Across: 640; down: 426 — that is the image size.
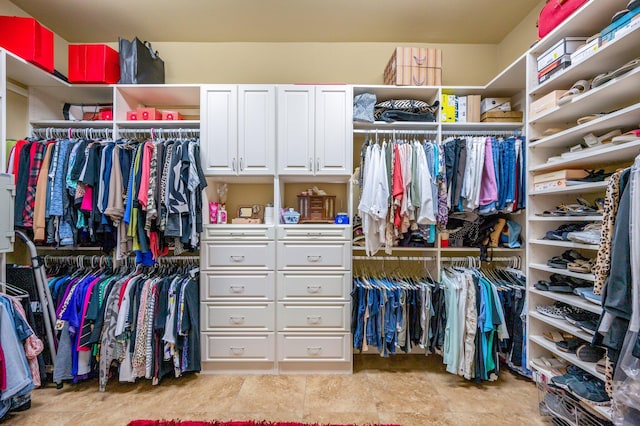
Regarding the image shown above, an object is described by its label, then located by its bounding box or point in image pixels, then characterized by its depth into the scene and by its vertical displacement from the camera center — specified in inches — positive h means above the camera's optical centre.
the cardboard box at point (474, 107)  103.6 +38.1
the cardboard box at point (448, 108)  102.9 +37.5
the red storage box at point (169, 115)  102.9 +34.8
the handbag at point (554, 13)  68.3 +49.4
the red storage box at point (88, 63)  98.0 +50.5
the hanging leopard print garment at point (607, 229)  54.5 -2.7
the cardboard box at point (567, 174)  69.6 +9.8
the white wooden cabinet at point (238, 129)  96.8 +28.1
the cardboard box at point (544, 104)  71.7 +28.5
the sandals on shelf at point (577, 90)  66.7 +28.7
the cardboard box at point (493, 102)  102.7 +39.5
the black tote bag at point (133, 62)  99.7 +52.2
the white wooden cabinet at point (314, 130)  97.0 +28.0
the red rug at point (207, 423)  70.4 -50.9
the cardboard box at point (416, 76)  100.6 +47.8
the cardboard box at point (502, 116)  101.3 +34.1
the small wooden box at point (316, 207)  107.9 +2.6
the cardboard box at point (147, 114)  100.9 +34.4
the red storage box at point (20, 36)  85.0 +51.7
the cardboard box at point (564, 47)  69.8 +40.7
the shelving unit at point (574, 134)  59.0 +19.1
